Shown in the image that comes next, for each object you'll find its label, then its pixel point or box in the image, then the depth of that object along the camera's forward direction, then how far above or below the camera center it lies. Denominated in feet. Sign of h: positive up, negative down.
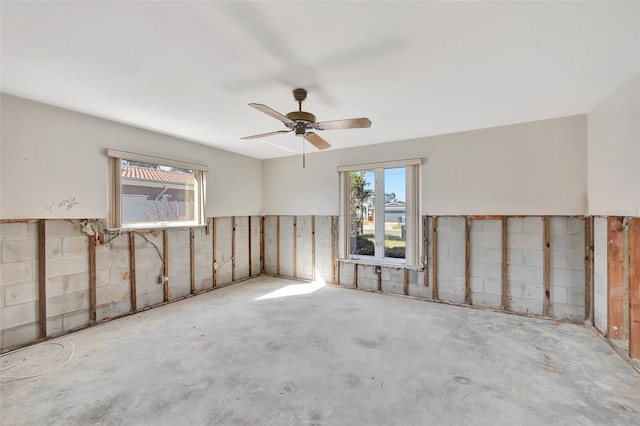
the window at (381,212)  14.78 -0.05
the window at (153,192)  11.87 +1.09
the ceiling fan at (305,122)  8.38 +2.82
